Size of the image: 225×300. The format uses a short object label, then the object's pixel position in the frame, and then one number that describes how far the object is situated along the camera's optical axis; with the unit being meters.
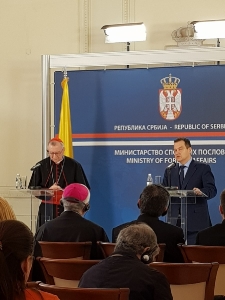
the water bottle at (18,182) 8.44
